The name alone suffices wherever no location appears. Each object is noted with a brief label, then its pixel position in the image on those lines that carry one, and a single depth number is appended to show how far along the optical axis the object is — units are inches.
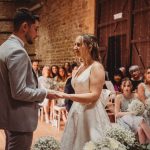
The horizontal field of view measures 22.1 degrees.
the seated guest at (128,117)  160.6
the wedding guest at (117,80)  287.1
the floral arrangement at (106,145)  63.9
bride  113.0
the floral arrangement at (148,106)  125.6
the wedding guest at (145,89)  211.0
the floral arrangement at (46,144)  71.6
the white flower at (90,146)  64.2
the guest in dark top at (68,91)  208.4
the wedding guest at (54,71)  352.8
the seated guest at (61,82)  297.2
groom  86.4
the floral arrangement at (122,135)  69.3
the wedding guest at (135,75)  251.5
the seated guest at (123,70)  298.4
